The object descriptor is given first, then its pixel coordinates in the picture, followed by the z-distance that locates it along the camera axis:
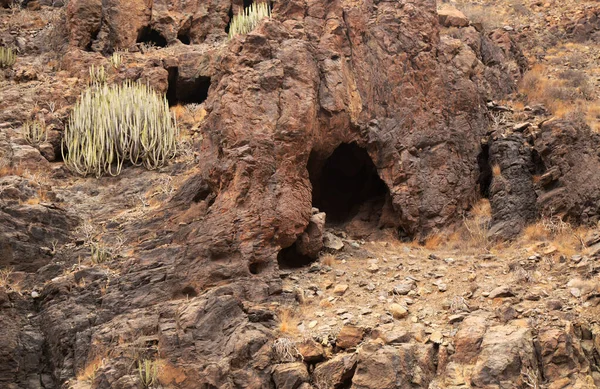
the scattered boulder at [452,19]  14.74
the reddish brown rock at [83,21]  16.03
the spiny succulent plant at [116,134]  12.43
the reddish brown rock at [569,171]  10.71
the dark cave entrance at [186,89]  15.27
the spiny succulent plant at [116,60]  15.16
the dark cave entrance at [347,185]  12.19
